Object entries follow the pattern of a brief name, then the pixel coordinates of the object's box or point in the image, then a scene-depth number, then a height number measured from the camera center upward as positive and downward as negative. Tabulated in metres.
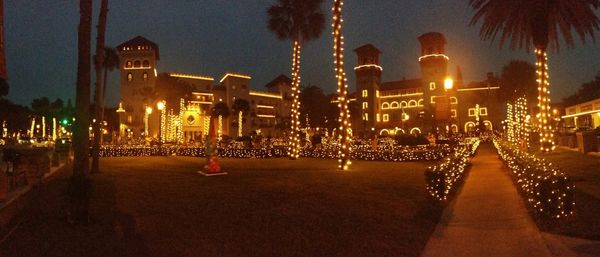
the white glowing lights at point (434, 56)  93.56 +18.56
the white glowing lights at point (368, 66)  101.25 +18.09
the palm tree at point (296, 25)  30.17 +8.42
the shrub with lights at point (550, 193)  8.76 -0.99
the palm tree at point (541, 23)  19.75 +5.70
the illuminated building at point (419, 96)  93.94 +10.91
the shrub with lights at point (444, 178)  11.75 -0.93
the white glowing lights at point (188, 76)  83.47 +13.94
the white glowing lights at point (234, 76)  90.29 +14.75
